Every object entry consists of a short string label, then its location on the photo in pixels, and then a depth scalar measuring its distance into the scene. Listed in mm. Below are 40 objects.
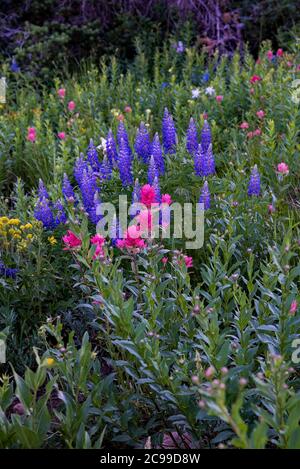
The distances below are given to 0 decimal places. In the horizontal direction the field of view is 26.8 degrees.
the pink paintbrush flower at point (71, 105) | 5047
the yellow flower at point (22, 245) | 3145
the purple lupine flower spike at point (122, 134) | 3533
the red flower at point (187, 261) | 2618
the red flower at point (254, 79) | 5094
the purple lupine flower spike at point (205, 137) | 3711
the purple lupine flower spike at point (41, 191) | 3381
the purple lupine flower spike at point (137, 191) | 2984
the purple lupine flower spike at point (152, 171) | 3236
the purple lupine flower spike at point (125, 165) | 3385
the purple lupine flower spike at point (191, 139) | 3627
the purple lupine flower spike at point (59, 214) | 3334
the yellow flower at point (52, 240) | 3154
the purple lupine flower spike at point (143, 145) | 3568
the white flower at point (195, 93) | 5426
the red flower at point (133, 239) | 2362
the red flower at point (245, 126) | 4413
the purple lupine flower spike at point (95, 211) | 3114
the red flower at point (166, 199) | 2905
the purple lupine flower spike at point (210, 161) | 3332
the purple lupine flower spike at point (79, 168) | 3449
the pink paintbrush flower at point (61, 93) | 5504
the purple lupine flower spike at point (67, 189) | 3490
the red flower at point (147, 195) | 2598
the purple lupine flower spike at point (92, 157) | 3820
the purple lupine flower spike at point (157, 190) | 3060
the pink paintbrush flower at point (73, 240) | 2490
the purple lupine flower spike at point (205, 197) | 3157
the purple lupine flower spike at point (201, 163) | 3342
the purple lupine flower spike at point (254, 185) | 3367
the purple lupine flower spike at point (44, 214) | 3234
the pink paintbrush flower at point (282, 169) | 3053
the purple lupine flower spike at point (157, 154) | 3453
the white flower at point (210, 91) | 5371
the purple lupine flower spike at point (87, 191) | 3244
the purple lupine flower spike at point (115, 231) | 2920
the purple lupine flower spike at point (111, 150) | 3726
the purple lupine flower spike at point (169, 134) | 3662
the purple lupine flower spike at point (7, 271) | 3168
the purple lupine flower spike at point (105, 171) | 3555
